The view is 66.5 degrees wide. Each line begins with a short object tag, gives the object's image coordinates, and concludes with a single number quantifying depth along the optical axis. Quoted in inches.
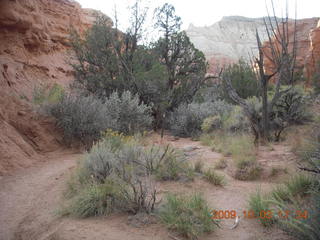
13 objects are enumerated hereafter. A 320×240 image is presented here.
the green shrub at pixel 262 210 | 116.1
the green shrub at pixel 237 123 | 366.0
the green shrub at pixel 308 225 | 85.3
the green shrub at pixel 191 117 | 463.5
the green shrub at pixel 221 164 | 231.1
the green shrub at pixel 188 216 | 112.3
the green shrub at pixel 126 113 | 361.4
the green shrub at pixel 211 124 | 415.8
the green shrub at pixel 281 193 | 134.6
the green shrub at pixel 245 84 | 649.6
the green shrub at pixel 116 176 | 134.6
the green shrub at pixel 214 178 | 182.5
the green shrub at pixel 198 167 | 203.5
